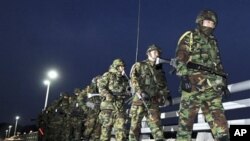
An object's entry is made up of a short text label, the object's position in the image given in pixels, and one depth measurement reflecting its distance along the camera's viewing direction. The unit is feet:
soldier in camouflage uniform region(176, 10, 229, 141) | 18.67
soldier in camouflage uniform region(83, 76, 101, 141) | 40.16
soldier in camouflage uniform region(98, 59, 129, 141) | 31.20
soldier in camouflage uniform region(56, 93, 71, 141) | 51.90
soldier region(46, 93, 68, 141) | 54.44
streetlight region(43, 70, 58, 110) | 81.48
